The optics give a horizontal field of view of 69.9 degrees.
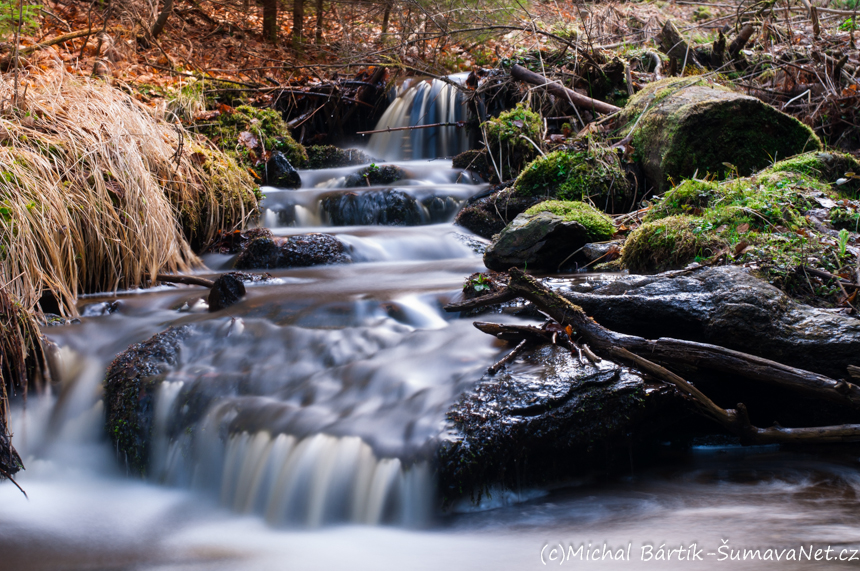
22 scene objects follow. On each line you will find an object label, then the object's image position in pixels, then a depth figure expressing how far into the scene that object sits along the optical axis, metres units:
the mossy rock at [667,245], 4.06
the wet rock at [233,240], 5.83
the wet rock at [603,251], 4.74
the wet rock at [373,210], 6.59
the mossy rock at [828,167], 4.75
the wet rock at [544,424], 2.50
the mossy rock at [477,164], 7.51
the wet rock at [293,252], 5.39
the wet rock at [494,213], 6.09
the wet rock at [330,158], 8.48
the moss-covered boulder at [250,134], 7.46
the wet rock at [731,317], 2.83
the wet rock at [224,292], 4.07
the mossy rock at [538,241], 4.69
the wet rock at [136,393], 2.99
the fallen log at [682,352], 2.56
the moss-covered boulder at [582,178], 5.84
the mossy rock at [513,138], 6.88
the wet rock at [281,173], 7.29
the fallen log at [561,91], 7.26
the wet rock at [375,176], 7.50
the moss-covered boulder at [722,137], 5.40
